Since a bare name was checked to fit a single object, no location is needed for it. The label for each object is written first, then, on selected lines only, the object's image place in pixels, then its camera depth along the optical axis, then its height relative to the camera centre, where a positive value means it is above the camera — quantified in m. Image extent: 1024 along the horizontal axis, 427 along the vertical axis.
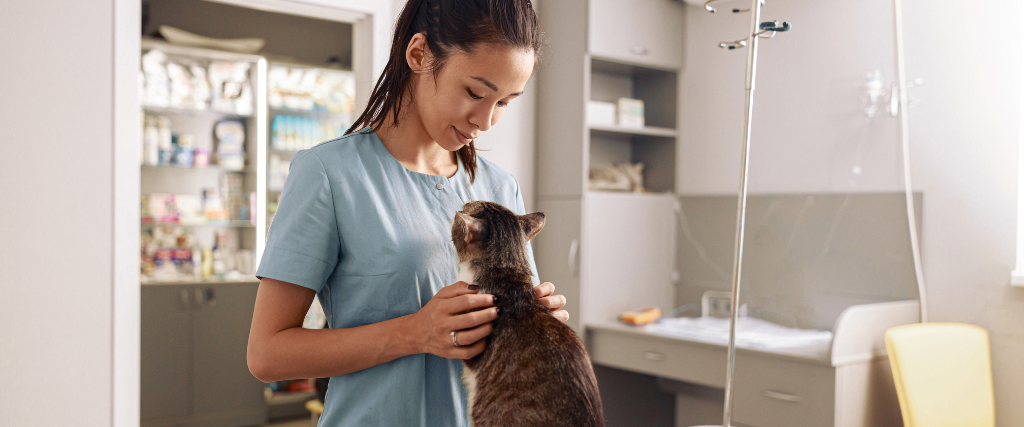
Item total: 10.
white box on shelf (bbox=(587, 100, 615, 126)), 3.09 +0.43
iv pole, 1.51 +0.13
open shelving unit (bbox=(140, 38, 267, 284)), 3.62 +0.17
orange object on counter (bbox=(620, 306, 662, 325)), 2.92 -0.52
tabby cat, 0.78 -0.20
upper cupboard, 3.06 +0.85
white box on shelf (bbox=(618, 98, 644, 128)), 3.23 +0.45
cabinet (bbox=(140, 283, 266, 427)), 3.37 -0.88
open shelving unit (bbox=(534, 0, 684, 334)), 3.06 +0.26
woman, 0.77 -0.05
